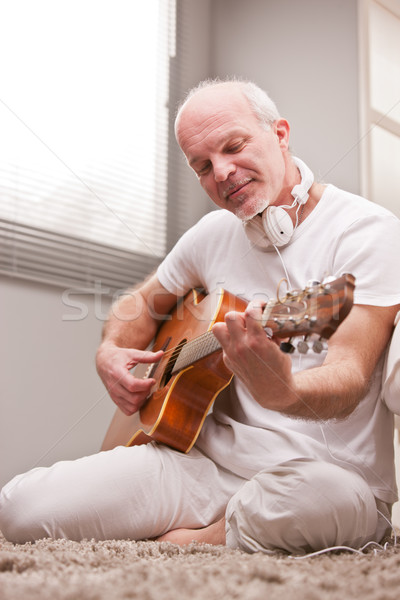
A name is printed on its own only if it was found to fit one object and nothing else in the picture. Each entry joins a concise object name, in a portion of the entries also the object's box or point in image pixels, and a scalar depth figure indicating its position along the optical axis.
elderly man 0.93
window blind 2.07
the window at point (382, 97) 2.04
